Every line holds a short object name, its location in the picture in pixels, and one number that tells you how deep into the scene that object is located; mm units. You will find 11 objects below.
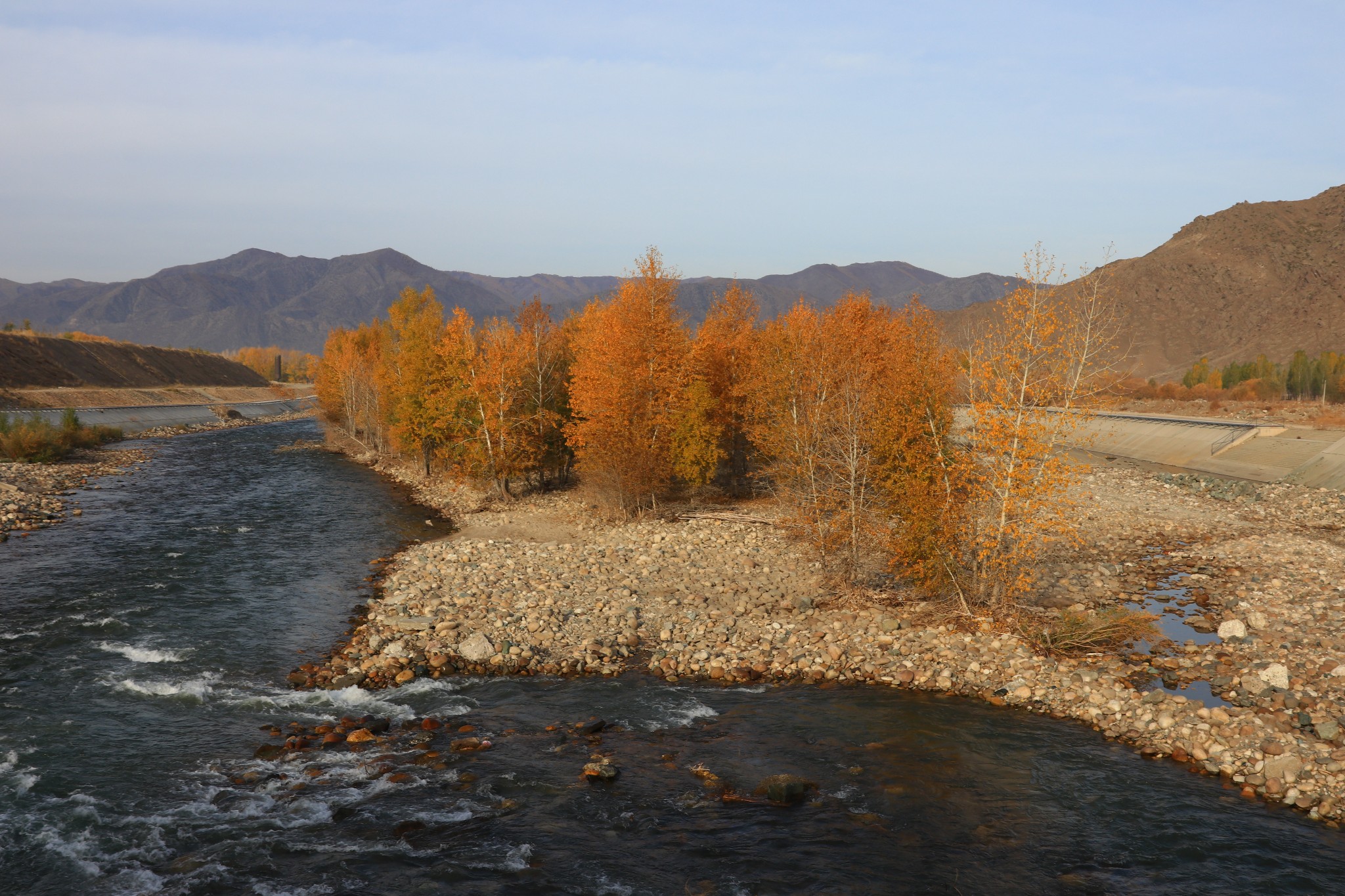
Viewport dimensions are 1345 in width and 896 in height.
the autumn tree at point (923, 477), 20031
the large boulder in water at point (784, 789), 13078
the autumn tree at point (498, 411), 38031
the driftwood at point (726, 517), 32562
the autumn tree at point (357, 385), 60969
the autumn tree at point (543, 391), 39219
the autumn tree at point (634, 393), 33000
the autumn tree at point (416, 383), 44344
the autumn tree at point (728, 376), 37688
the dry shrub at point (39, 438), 48219
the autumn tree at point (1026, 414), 18391
